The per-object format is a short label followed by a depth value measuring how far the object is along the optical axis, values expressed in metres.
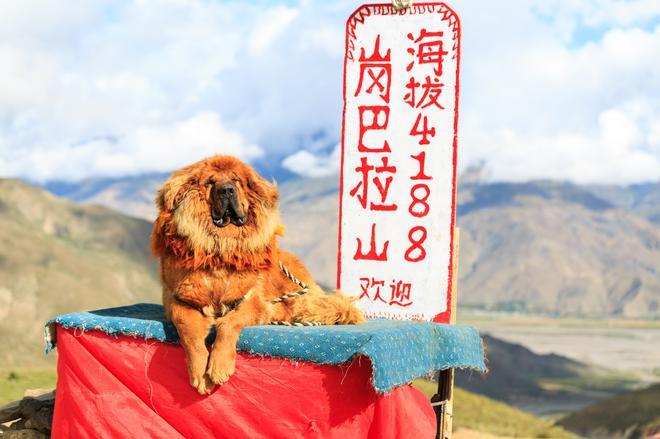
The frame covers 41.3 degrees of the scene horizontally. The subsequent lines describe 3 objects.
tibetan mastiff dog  4.05
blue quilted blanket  3.90
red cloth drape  3.98
